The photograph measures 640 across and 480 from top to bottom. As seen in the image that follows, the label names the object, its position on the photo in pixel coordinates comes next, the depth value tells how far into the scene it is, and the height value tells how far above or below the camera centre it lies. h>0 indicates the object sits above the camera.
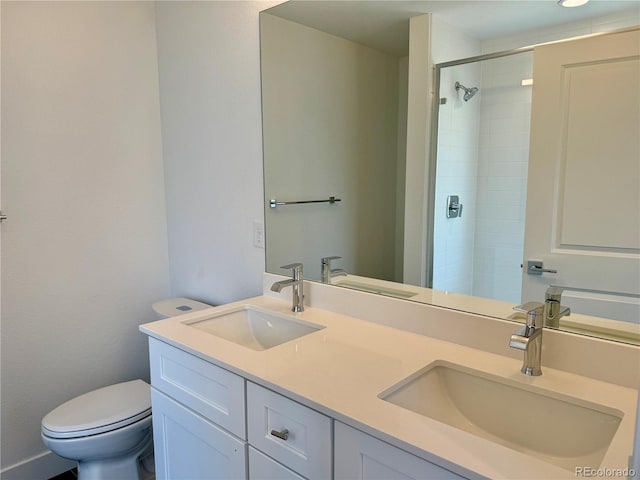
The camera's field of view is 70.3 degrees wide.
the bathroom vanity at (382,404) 0.88 -0.49
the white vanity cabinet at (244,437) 0.94 -0.62
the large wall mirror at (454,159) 1.13 +0.07
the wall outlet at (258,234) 1.96 -0.21
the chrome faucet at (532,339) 1.08 -0.38
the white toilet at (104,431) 1.72 -0.94
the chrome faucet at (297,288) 1.70 -0.39
